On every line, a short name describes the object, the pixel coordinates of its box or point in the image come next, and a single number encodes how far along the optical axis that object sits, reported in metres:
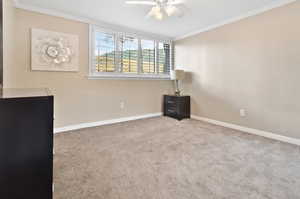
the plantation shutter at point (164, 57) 4.38
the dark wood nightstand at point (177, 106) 3.88
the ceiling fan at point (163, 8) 2.30
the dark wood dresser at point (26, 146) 0.74
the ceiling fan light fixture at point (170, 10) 2.29
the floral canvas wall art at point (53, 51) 2.71
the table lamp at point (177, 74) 3.88
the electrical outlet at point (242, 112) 3.03
